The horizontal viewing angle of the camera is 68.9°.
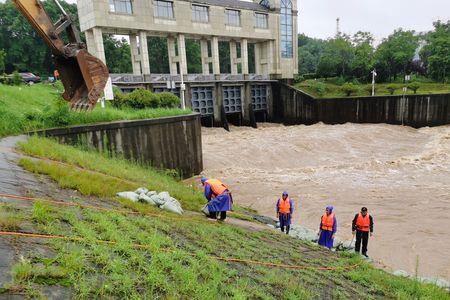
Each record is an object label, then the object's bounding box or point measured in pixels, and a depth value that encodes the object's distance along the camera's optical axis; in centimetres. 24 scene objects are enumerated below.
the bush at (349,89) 3534
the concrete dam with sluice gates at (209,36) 2880
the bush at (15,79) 2025
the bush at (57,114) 1129
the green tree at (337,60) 4647
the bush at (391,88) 3483
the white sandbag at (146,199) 711
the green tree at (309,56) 7288
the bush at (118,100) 1727
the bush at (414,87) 3234
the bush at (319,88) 3662
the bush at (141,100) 1705
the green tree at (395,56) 4428
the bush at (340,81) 4275
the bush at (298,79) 4112
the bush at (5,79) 2006
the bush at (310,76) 4820
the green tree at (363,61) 4409
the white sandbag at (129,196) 696
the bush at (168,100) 1792
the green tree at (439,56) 3922
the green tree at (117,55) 4759
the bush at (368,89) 3746
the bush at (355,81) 4238
